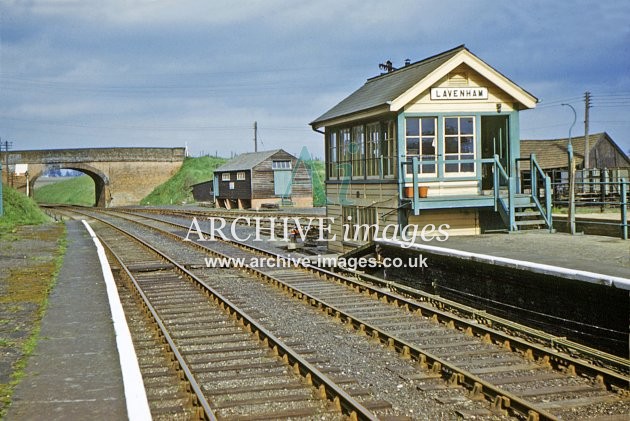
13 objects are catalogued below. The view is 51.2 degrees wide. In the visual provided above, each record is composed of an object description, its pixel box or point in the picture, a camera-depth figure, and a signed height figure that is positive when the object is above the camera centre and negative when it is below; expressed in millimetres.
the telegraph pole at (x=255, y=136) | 63719 +5562
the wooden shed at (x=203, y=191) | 57031 +308
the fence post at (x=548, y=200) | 14150 -299
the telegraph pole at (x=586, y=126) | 37394 +3643
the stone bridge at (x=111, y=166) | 62375 +2996
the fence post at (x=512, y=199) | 13961 -253
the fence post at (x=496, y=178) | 13950 +202
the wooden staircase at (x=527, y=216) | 14509 -695
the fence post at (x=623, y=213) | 12359 -552
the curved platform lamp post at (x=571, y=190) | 14078 -93
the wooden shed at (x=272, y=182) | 47344 +819
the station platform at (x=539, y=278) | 7891 -1322
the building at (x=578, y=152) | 40094 +2258
